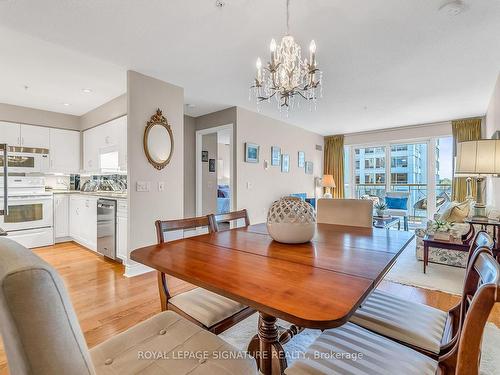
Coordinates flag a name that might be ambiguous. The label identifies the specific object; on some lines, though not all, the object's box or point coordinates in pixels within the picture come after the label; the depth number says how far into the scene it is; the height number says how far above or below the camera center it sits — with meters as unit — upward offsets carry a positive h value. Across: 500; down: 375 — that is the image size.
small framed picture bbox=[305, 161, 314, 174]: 6.50 +0.44
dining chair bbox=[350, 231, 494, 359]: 1.03 -0.61
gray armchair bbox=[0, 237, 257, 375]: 0.45 -0.24
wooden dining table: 0.74 -0.33
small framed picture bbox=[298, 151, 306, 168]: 6.16 +0.61
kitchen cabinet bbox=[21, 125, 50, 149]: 4.30 +0.81
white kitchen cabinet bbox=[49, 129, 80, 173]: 4.61 +0.61
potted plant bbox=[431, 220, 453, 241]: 2.95 -0.54
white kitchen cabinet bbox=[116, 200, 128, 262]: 3.19 -0.59
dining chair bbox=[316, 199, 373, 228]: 2.15 -0.24
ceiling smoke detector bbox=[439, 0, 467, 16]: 1.89 +1.32
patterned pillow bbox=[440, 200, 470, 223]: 3.30 -0.38
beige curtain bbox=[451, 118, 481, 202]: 5.14 +1.00
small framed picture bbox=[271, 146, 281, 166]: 5.21 +0.59
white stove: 3.89 -0.44
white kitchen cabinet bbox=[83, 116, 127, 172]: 3.81 +0.60
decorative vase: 1.37 -0.20
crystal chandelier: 1.86 +0.88
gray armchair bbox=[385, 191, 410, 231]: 5.33 -0.56
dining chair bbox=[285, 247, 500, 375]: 0.60 -0.61
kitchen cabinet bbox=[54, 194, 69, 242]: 4.43 -0.55
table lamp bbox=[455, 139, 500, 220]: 2.41 +0.25
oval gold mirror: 3.14 +0.54
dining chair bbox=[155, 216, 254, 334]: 1.27 -0.64
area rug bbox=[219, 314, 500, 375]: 1.53 -1.06
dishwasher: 3.37 -0.59
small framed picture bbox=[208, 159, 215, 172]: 5.42 +0.40
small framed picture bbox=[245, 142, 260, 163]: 4.55 +0.56
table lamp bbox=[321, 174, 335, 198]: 6.63 +0.05
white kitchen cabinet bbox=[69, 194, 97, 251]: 3.94 -0.58
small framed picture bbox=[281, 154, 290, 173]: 5.56 +0.46
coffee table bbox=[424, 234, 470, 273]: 2.83 -0.67
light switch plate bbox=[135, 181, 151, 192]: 3.04 -0.02
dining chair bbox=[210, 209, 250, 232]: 1.79 -0.25
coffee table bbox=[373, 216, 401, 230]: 4.33 -0.64
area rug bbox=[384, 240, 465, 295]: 2.65 -1.03
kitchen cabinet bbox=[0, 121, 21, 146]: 4.10 +0.82
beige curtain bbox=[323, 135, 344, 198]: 6.95 +0.64
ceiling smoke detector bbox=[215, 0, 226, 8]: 1.90 +1.34
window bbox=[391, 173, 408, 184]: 6.25 +0.15
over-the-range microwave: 4.08 +0.40
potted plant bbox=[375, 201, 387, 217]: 4.67 -0.43
